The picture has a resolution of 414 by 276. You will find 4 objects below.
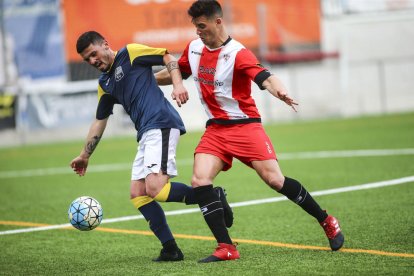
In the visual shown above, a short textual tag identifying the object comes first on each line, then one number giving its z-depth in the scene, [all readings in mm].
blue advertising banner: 55750
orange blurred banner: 58281
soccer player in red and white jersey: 14039
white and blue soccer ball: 14820
